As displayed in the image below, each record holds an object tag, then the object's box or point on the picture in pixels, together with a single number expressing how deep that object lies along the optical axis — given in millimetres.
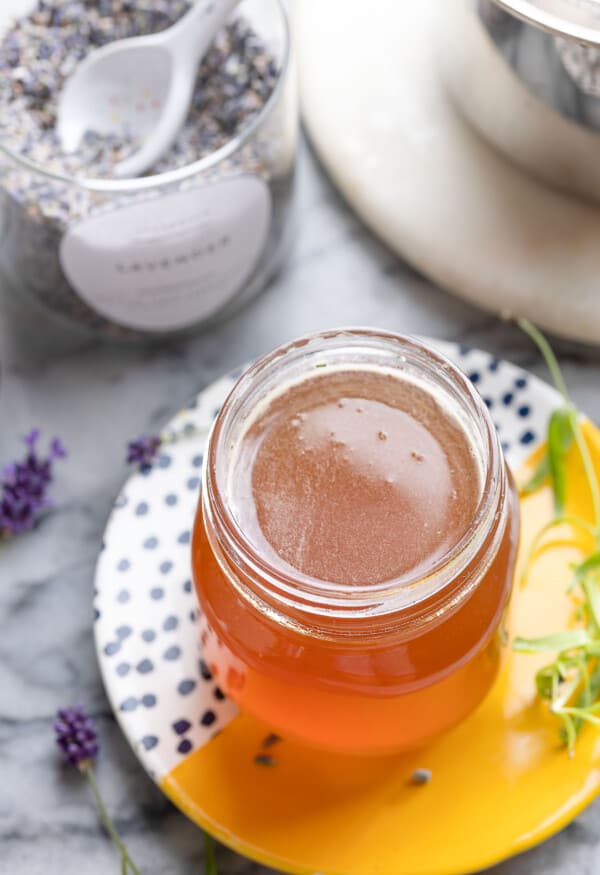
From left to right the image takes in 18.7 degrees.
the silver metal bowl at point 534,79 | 485
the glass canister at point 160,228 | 518
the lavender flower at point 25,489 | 539
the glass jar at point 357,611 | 430
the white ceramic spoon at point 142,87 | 535
